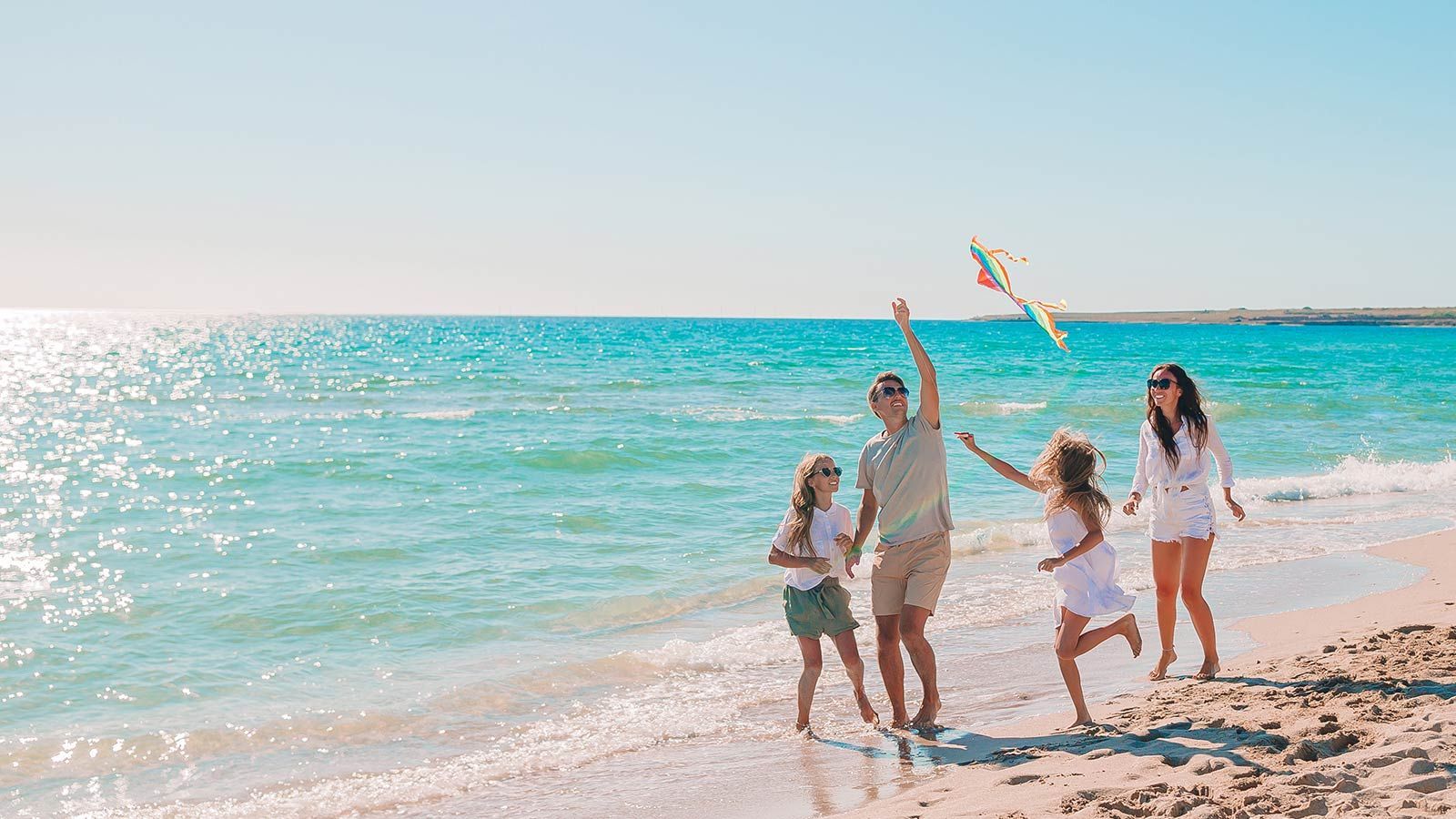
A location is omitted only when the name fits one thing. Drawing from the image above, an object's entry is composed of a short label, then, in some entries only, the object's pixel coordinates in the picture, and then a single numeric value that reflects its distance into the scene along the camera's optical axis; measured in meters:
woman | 5.87
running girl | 5.31
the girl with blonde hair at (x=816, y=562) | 5.57
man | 5.45
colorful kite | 5.79
